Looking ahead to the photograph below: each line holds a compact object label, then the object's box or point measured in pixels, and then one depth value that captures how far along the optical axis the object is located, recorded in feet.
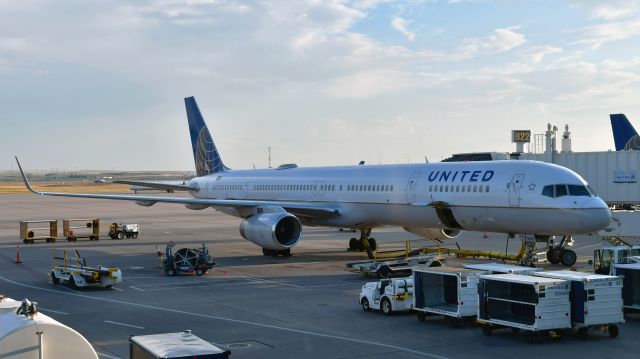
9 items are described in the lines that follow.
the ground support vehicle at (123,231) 160.86
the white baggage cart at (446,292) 64.13
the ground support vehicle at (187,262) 98.43
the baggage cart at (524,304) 57.88
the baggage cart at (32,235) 149.28
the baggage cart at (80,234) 154.30
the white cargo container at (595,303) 58.23
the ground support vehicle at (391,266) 92.02
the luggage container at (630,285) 69.31
